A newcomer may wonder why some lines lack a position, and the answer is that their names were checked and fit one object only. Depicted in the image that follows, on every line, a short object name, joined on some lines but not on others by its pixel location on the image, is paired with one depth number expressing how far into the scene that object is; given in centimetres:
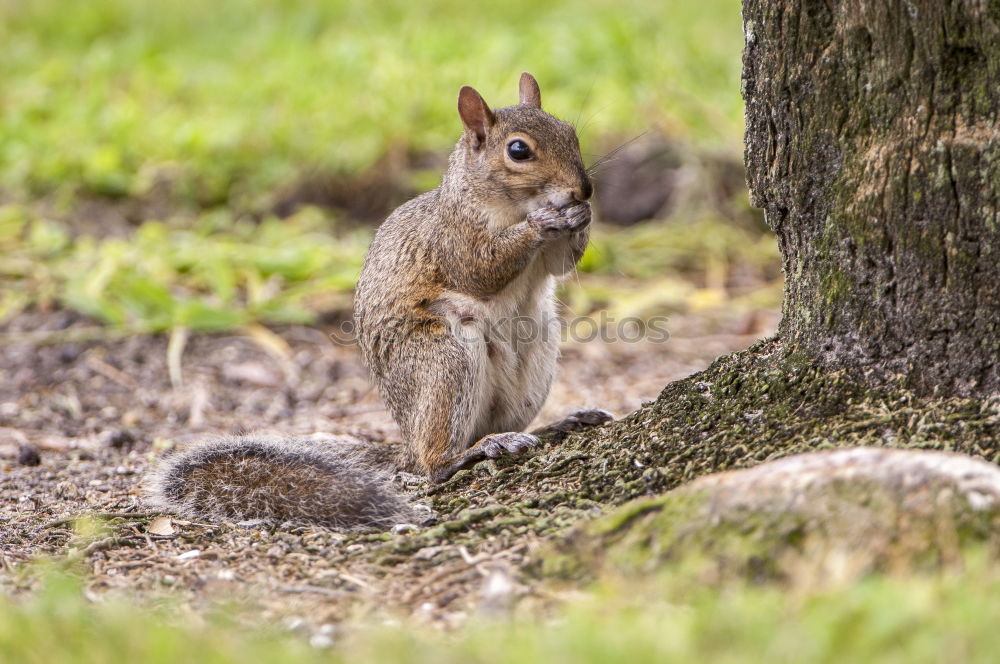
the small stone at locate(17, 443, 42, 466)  802
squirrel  656
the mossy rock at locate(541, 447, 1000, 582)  412
